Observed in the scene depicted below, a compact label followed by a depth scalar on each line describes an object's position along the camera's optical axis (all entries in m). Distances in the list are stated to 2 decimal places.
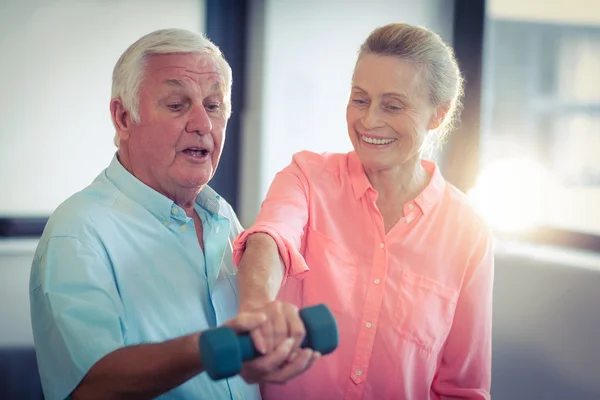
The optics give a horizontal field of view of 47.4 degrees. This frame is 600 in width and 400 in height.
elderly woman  1.66
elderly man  1.25
